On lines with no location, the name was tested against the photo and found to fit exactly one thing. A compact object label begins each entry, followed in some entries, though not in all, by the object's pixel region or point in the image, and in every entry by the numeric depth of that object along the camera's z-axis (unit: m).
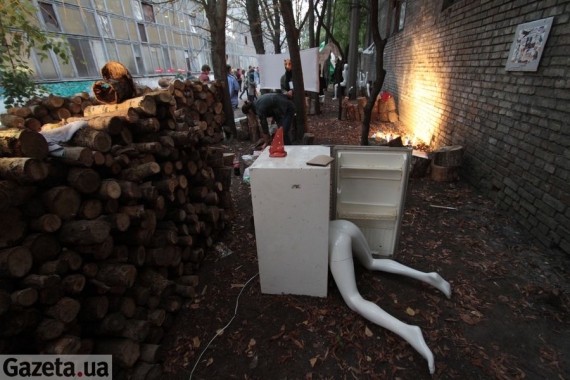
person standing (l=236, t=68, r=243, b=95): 16.38
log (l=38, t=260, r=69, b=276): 1.66
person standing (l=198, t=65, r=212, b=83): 8.16
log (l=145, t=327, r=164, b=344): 2.17
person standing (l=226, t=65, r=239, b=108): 8.44
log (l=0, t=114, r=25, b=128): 3.19
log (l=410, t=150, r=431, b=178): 5.01
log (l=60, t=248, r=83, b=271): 1.77
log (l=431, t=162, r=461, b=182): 4.87
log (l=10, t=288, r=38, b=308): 1.48
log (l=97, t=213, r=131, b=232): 1.99
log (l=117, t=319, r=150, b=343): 2.00
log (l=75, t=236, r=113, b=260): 1.88
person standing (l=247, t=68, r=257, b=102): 13.25
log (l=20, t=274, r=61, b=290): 1.55
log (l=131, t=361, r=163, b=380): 1.95
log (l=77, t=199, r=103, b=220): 1.88
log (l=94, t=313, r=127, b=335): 1.92
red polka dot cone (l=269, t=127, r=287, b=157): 2.41
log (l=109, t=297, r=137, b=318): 2.02
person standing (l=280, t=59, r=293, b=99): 7.52
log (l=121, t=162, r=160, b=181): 2.26
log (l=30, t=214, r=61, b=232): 1.70
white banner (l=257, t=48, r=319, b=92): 7.49
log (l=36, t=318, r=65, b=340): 1.57
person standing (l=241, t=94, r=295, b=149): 6.22
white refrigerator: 2.18
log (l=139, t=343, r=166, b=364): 2.04
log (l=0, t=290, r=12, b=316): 1.40
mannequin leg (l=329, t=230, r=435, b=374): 2.04
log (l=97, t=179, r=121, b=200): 1.97
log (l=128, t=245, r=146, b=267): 2.23
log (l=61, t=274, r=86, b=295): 1.72
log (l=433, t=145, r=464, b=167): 4.76
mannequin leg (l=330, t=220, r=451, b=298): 2.56
